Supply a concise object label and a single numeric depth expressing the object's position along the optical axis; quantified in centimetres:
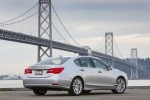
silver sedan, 1317
